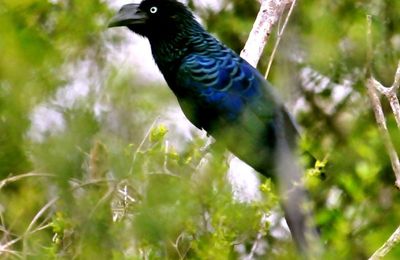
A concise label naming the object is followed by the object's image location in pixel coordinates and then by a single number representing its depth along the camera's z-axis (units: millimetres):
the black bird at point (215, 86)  11430
